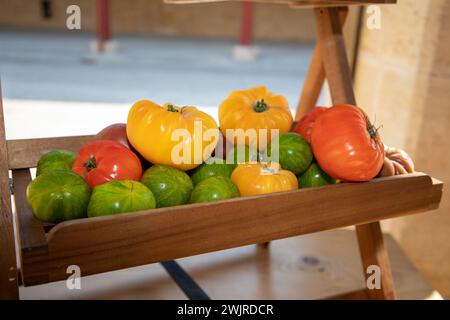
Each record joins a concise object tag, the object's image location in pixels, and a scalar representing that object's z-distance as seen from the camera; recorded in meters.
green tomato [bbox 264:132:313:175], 0.99
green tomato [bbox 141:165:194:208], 0.88
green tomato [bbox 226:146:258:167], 1.02
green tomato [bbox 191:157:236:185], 0.97
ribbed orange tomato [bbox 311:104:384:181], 0.93
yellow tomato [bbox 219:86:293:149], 1.06
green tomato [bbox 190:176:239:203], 0.87
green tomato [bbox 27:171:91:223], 0.80
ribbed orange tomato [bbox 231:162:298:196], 0.91
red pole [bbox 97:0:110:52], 7.57
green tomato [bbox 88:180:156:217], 0.81
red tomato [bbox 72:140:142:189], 0.90
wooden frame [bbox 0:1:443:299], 0.73
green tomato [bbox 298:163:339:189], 0.99
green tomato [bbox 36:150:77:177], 0.96
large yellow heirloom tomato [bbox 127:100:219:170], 0.92
